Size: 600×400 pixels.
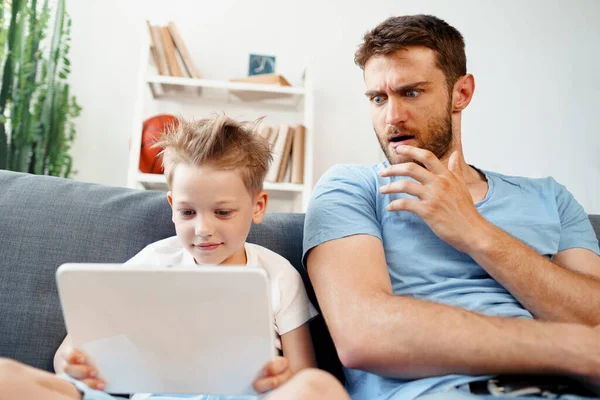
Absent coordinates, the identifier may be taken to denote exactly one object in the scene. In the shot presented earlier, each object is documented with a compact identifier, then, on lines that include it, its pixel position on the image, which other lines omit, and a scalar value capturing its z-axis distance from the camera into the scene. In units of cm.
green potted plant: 241
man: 88
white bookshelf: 268
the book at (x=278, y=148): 276
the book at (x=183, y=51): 277
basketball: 263
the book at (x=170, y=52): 276
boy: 101
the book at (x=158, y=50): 275
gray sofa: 107
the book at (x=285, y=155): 278
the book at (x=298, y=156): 278
